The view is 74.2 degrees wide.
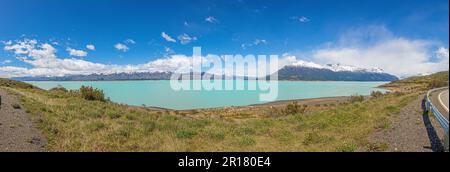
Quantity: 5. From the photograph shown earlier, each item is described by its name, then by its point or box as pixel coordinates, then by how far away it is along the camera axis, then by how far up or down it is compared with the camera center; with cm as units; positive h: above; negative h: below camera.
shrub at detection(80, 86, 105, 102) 3919 -125
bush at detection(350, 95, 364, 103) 4728 -235
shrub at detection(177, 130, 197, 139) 1460 -249
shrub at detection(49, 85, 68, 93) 5424 -81
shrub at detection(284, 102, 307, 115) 3419 -304
